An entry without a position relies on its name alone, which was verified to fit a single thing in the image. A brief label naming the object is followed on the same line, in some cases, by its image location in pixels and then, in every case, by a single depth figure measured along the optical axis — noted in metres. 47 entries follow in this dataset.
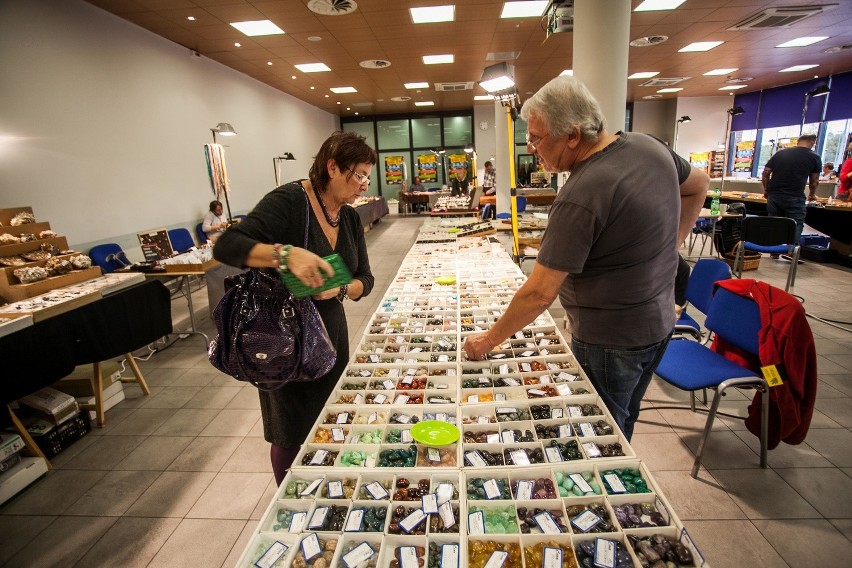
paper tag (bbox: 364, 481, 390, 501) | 1.29
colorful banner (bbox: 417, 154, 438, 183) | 17.56
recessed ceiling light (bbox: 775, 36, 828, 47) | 7.89
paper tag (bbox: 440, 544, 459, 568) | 1.06
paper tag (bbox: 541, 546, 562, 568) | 1.05
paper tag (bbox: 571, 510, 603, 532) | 1.15
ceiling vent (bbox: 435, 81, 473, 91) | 11.44
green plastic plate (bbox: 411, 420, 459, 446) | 1.48
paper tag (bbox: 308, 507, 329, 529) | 1.18
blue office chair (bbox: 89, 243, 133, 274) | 5.17
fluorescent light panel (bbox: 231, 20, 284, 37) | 6.00
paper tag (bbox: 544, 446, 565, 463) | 1.41
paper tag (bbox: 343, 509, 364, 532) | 1.17
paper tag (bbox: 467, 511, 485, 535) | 1.15
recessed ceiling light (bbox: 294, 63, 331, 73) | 8.52
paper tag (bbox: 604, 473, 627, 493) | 1.26
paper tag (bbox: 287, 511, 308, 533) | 1.18
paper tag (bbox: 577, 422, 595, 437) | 1.52
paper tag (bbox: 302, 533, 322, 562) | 1.10
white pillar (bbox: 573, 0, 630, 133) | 3.61
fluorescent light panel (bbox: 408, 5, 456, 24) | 5.81
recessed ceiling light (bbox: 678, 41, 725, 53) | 8.03
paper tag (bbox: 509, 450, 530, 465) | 1.43
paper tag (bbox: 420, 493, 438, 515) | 1.21
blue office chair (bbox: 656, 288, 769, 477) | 2.33
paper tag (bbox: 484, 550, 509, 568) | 1.05
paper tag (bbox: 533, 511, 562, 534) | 1.15
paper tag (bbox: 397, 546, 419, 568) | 1.08
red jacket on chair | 2.18
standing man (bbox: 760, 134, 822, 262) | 6.20
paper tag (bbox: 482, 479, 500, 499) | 1.27
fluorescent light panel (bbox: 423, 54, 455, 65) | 8.36
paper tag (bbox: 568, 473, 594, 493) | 1.28
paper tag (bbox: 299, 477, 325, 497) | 1.31
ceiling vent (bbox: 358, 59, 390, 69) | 8.42
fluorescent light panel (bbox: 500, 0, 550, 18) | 5.78
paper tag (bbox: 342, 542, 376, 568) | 1.08
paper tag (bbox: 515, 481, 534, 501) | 1.26
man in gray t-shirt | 1.31
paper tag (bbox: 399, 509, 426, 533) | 1.16
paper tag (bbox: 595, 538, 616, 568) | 1.03
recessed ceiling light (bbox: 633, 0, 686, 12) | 5.78
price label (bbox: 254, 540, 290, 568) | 1.08
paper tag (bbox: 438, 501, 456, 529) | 1.17
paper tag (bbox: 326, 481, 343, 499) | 1.29
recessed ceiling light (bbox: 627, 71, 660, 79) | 10.59
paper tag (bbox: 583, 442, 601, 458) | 1.40
